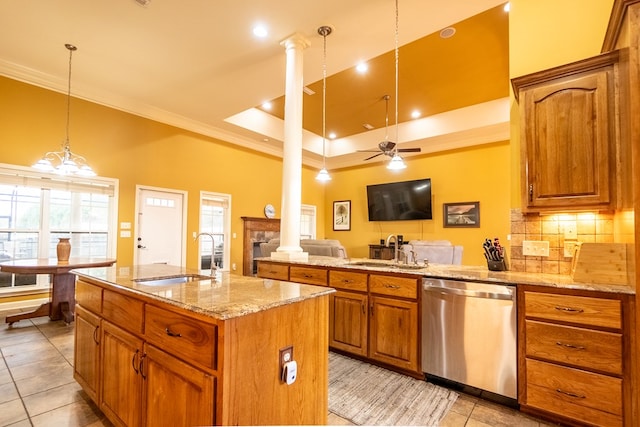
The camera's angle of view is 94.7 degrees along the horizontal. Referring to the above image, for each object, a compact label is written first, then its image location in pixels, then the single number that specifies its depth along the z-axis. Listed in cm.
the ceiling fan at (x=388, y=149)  432
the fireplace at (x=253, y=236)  667
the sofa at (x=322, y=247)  463
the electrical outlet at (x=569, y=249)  222
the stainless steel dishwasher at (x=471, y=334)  203
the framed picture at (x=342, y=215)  843
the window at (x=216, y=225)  611
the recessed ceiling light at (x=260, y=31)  326
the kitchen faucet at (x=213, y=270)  191
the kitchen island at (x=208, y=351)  111
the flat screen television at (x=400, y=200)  695
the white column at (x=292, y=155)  344
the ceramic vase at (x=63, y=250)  355
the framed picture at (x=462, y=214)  639
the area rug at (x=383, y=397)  193
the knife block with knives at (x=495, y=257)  250
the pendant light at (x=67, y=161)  356
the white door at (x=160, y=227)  517
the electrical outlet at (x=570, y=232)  225
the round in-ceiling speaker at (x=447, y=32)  365
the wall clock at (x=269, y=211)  720
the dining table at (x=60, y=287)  330
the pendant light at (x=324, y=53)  327
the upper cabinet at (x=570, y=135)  192
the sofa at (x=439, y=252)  504
